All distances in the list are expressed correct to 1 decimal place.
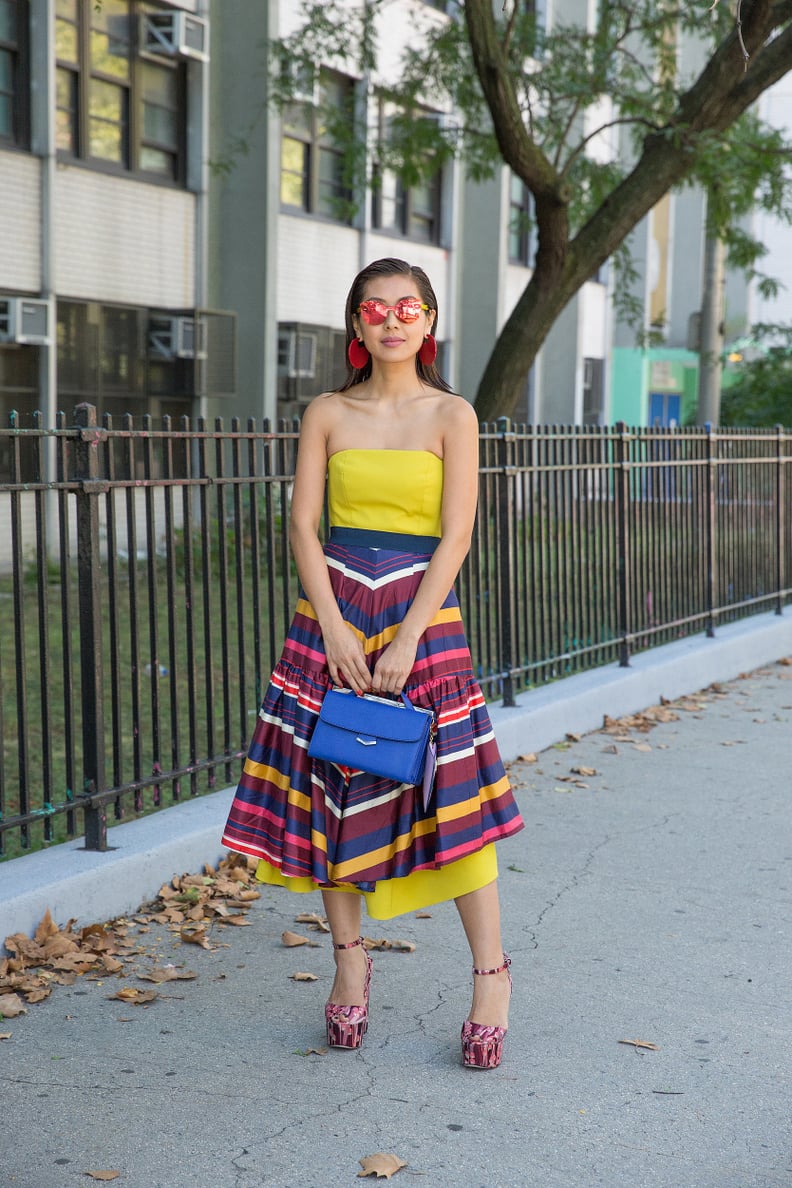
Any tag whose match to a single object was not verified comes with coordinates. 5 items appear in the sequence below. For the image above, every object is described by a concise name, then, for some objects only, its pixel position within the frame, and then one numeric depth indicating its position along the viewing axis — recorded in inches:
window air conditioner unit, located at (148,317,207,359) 685.3
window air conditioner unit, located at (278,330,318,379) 756.6
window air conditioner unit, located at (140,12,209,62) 666.2
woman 146.2
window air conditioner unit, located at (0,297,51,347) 591.5
